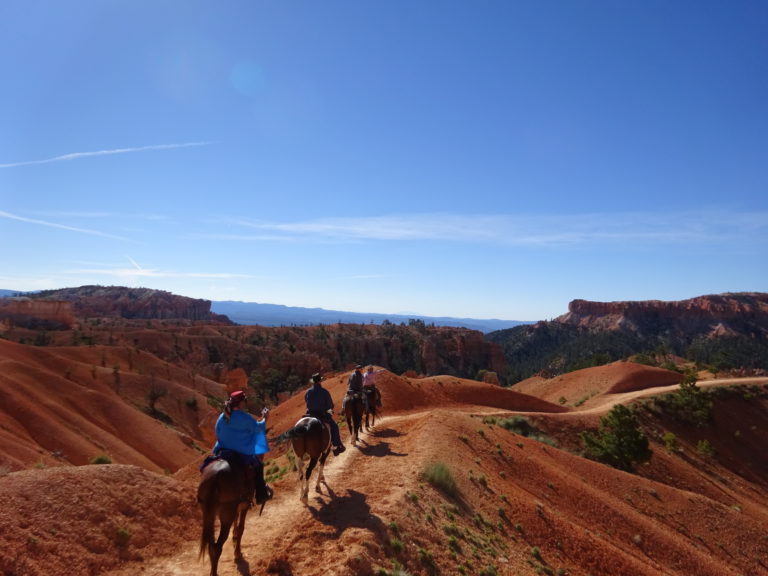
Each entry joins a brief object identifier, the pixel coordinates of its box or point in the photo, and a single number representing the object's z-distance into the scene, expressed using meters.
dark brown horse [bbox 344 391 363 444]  14.72
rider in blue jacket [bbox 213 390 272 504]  7.29
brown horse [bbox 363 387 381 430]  17.64
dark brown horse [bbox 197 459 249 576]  6.43
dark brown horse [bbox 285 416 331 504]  9.66
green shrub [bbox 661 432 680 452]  32.09
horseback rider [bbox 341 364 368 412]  14.99
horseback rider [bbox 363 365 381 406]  17.75
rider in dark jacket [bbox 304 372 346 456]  11.30
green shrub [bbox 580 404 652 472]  26.22
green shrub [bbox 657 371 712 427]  36.69
